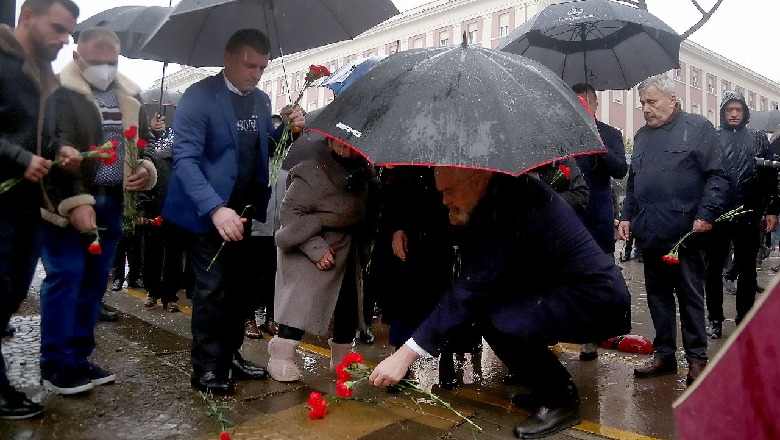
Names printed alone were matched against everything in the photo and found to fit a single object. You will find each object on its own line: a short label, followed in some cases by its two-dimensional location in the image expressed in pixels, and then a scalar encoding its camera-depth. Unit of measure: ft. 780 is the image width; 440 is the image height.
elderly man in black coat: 13.70
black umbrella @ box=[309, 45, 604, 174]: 8.19
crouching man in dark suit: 9.55
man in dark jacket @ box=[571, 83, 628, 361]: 15.58
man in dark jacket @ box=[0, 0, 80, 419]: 9.71
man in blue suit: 11.72
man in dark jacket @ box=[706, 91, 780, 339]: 19.04
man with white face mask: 11.20
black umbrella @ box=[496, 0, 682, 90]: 16.92
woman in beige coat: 12.63
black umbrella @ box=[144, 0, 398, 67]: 13.10
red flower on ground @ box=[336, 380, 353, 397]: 8.69
